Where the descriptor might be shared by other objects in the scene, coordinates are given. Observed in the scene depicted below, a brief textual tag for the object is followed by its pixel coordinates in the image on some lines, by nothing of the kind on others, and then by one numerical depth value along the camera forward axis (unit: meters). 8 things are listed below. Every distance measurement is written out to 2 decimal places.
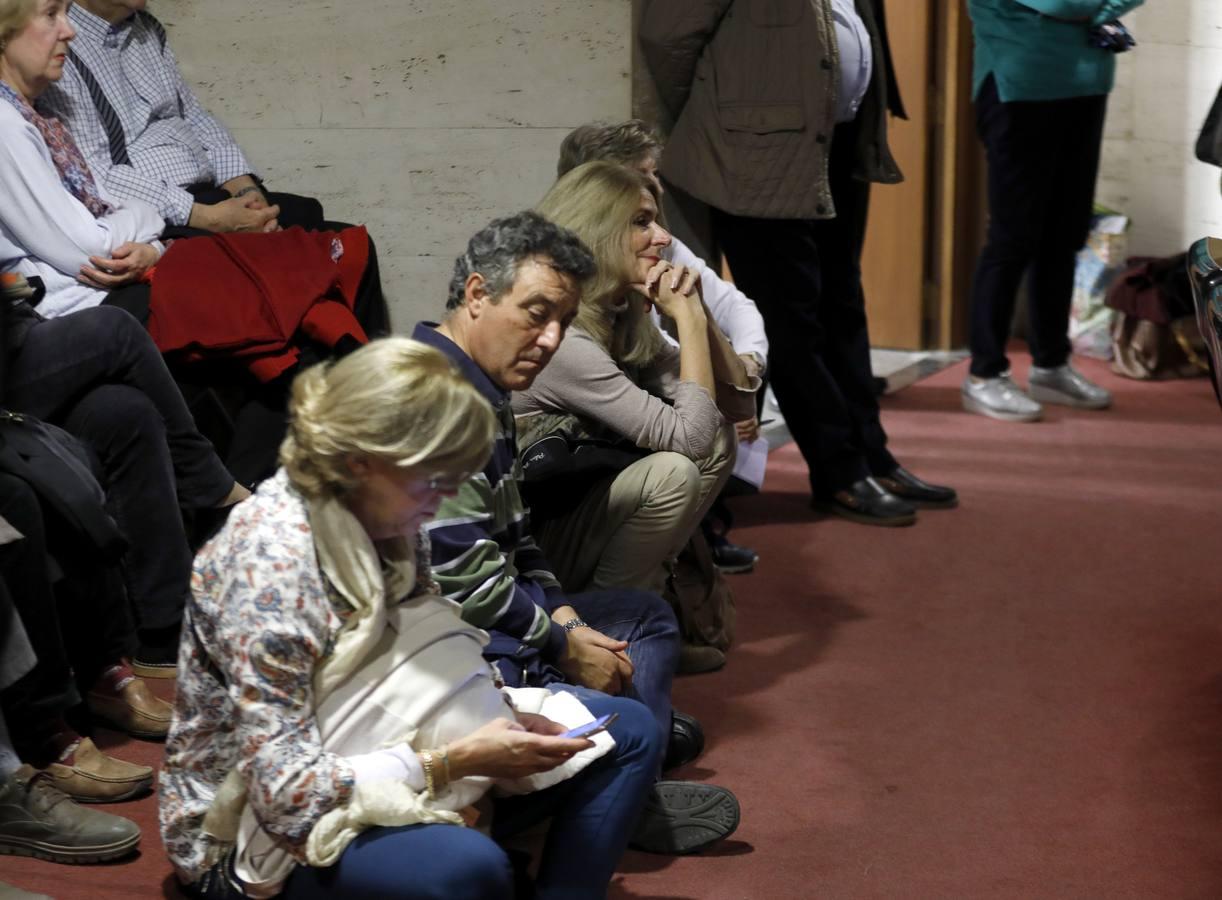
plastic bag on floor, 11.55
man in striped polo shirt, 4.36
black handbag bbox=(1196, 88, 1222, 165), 6.86
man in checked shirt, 6.86
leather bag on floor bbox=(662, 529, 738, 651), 6.38
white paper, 7.06
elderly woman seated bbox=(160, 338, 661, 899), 3.41
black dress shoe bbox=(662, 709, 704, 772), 5.51
